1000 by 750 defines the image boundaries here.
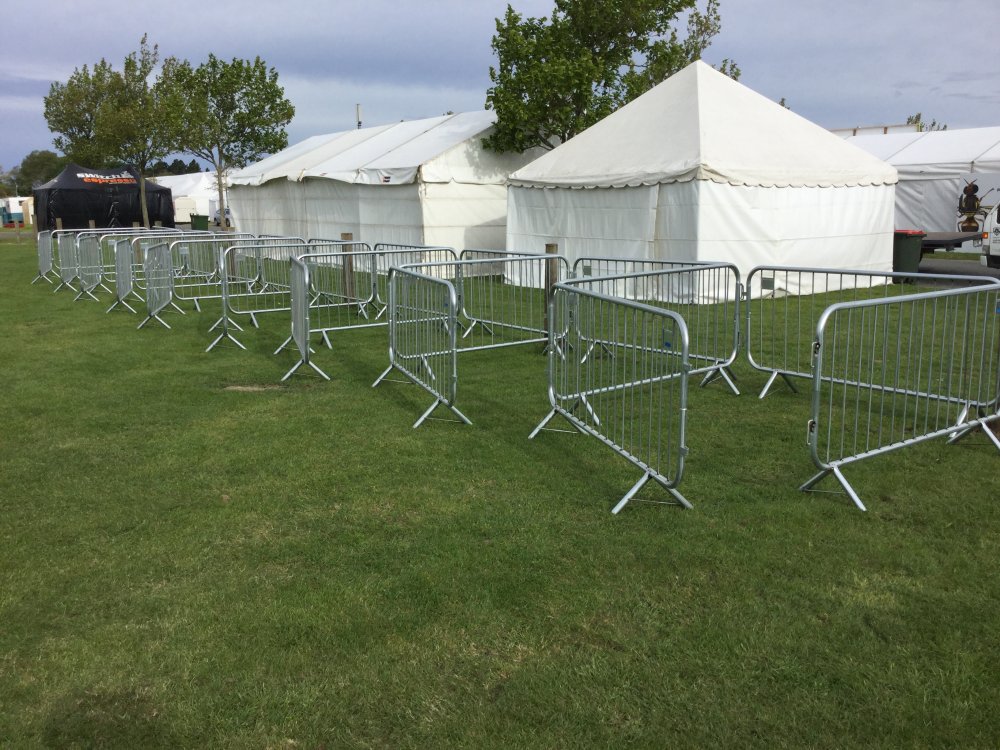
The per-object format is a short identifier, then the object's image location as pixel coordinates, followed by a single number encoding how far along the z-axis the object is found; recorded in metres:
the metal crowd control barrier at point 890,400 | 5.76
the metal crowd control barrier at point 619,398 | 5.46
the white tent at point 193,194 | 54.38
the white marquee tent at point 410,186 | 21.17
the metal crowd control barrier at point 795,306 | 8.42
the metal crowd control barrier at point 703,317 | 8.21
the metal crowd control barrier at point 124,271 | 15.45
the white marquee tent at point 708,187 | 15.32
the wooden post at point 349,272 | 14.05
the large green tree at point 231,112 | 34.03
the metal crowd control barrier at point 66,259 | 19.14
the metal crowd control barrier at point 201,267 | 16.70
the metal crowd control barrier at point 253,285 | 11.82
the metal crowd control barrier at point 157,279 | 13.60
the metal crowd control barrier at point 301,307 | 9.25
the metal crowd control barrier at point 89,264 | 17.72
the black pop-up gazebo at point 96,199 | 37.00
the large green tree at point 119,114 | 37.06
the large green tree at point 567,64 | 21.16
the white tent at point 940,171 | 26.62
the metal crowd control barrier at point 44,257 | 21.52
